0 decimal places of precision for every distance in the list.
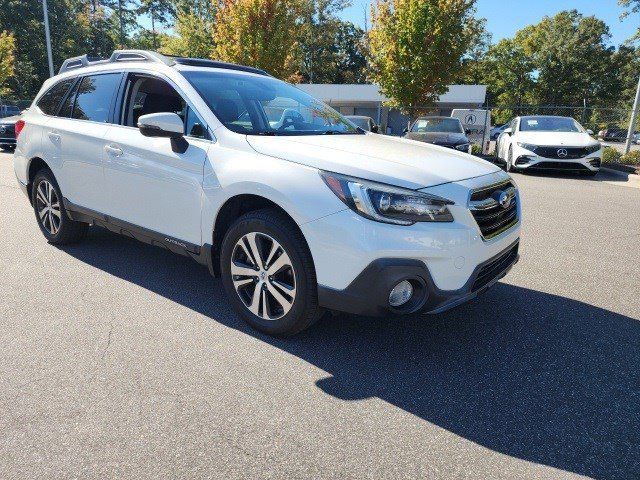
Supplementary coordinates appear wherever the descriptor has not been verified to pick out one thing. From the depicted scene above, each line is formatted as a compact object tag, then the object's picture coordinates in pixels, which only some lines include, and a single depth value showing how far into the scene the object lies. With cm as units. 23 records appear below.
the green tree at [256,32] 2164
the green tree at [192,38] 4218
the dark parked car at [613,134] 2355
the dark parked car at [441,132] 1312
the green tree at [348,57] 6476
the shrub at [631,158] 1437
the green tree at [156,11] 6138
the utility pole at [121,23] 5794
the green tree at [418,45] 1972
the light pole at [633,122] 1537
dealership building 3938
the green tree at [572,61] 5372
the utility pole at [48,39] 2789
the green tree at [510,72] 5794
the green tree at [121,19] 5816
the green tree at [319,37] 5634
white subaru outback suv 276
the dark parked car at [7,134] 1573
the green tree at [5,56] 3238
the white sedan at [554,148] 1176
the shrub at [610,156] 1516
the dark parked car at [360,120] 1318
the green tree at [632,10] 1720
